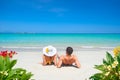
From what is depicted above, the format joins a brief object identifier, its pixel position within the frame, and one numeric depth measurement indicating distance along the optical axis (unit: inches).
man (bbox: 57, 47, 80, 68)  123.8
